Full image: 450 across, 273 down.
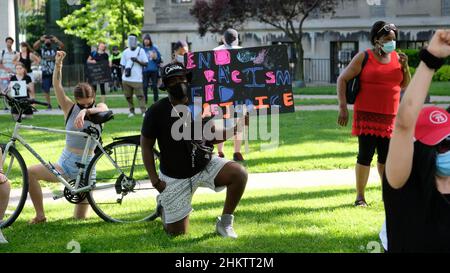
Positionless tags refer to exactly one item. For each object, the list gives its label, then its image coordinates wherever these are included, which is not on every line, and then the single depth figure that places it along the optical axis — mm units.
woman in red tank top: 8031
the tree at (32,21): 40188
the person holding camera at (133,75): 17875
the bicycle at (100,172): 7465
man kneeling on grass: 6785
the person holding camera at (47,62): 21188
